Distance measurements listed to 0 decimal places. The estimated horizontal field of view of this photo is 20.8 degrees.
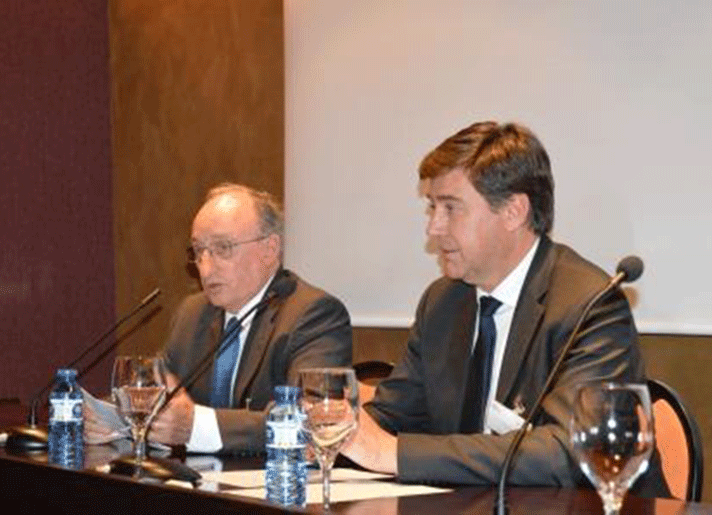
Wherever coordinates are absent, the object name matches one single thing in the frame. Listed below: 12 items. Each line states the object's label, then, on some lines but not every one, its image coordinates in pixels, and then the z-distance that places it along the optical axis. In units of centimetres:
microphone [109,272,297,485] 349
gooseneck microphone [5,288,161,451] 433
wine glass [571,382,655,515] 247
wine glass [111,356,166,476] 391
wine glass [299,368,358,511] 315
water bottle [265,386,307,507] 323
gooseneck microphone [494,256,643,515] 278
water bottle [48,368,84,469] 424
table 310
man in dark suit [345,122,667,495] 375
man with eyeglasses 524
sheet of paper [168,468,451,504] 335
